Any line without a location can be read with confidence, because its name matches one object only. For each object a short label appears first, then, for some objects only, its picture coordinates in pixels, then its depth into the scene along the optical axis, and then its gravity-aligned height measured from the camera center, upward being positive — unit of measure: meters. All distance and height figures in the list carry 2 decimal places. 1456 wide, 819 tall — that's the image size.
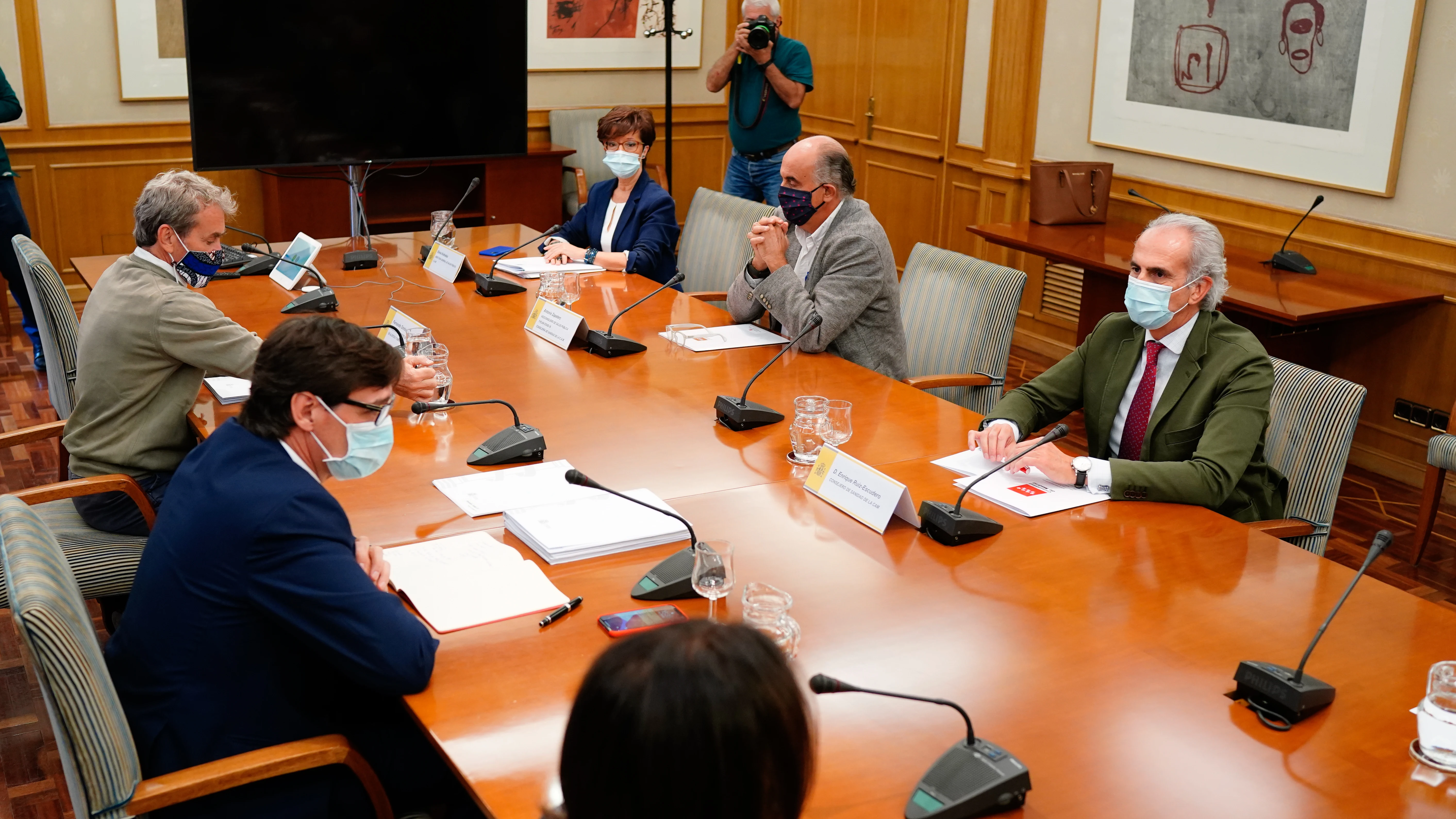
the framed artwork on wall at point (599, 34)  7.30 +0.28
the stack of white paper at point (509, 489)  2.31 -0.77
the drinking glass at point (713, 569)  1.84 -0.71
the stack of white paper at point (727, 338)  3.49 -0.71
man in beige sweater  2.78 -0.64
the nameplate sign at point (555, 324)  3.41 -0.67
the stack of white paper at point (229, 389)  2.95 -0.76
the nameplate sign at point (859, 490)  2.25 -0.73
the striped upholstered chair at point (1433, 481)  3.61 -1.11
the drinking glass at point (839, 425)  2.54 -0.68
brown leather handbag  5.27 -0.39
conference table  1.52 -0.80
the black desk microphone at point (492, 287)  4.03 -0.66
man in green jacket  2.44 -0.63
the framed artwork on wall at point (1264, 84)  4.37 +0.07
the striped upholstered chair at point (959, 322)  3.54 -0.66
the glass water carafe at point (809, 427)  2.55 -0.68
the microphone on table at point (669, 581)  1.96 -0.77
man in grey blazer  3.43 -0.50
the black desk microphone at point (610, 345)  3.34 -0.70
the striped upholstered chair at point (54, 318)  3.21 -0.65
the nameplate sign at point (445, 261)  4.23 -0.62
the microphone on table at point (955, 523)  2.19 -0.75
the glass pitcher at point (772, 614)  1.81 -0.76
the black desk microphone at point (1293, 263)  4.50 -0.57
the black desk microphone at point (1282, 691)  1.64 -0.77
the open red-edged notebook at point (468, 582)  1.92 -0.80
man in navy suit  1.69 -0.72
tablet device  4.06 -0.62
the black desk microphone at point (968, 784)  1.42 -0.79
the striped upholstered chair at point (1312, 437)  2.56 -0.69
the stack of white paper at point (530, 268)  4.34 -0.65
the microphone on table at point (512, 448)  2.52 -0.74
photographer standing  5.92 -0.01
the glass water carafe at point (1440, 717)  1.54 -0.74
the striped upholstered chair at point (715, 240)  4.56 -0.57
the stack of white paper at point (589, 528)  2.11 -0.77
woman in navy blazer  4.45 -0.48
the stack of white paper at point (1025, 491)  2.37 -0.76
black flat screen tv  4.87 -0.03
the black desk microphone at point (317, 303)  3.71 -0.68
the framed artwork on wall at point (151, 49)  6.08 +0.09
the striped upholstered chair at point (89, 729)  1.55 -0.82
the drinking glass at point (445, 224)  4.56 -0.54
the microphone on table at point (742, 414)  2.76 -0.72
